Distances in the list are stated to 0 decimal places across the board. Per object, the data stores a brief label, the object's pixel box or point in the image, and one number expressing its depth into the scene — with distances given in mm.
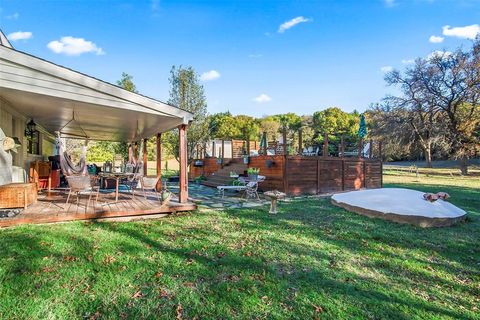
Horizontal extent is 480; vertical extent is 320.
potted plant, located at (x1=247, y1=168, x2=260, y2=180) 8961
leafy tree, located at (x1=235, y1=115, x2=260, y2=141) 38250
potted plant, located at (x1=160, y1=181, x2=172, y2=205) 5969
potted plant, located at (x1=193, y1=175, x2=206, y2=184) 13862
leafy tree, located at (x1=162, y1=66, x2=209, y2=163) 15289
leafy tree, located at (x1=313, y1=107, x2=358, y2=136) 40812
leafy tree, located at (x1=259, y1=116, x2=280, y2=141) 38188
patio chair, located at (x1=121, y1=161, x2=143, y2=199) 7295
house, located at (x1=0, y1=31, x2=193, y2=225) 4344
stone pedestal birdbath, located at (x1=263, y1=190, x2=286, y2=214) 6547
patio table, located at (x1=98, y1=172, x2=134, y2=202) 6676
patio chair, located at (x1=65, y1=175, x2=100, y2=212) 5363
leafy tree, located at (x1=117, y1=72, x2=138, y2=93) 16547
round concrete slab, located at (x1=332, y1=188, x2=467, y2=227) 6012
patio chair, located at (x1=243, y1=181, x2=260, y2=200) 8555
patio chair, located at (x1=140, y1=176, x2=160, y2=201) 6344
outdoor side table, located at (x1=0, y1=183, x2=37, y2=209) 4658
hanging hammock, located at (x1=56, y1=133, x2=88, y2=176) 5741
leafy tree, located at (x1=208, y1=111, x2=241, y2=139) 37656
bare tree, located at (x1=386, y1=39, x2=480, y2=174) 21609
